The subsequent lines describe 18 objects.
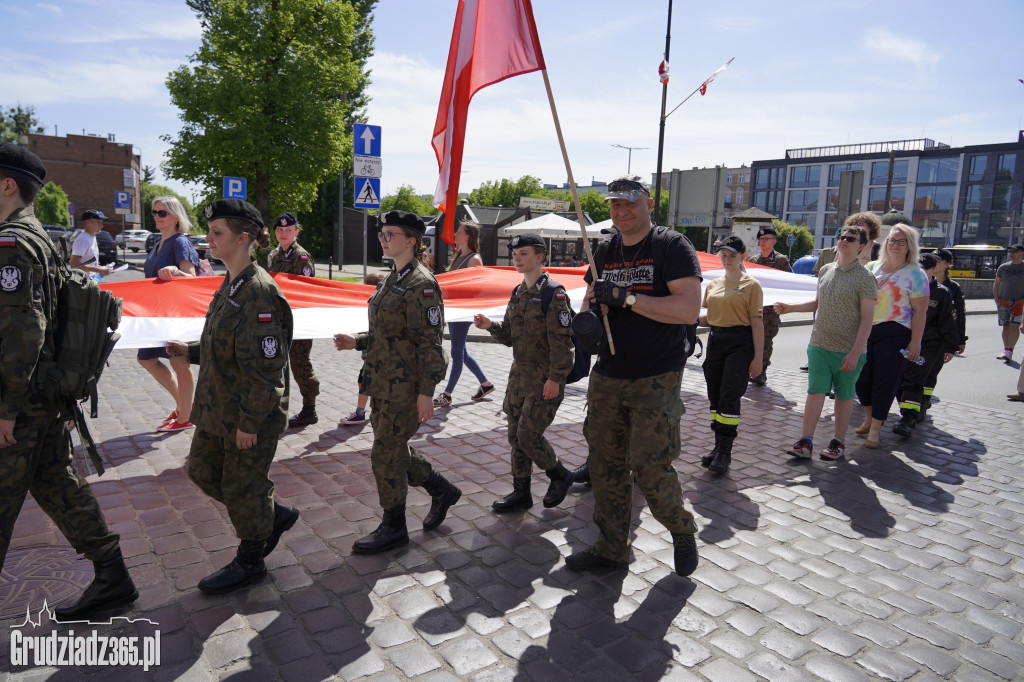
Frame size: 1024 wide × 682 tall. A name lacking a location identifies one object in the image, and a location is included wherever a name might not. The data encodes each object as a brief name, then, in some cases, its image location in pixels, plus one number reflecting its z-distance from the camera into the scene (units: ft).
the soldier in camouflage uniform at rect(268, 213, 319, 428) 22.38
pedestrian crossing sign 40.96
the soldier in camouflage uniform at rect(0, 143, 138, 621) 9.27
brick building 251.39
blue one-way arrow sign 40.11
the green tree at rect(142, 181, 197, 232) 351.75
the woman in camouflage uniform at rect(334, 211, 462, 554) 12.95
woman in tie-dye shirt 20.98
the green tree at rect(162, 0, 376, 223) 76.89
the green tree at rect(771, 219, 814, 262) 202.51
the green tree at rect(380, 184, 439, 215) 224.53
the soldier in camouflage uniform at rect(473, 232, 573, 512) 15.08
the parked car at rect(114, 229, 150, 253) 175.48
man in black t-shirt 11.53
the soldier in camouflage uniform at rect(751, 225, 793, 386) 31.63
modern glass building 244.63
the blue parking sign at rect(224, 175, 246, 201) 52.95
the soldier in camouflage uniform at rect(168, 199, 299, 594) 11.12
